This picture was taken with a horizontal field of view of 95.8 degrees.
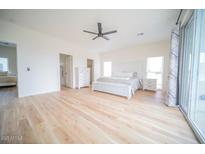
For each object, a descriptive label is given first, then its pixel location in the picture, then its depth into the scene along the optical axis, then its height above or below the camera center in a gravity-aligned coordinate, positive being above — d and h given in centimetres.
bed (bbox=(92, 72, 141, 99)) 354 -61
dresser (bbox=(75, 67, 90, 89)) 551 -33
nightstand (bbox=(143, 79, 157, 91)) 472 -66
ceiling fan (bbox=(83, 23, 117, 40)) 283 +134
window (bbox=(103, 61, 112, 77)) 718 +28
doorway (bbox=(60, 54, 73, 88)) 556 +7
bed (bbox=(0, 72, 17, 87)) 529 -53
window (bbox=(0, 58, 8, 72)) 641 +49
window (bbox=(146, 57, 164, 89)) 486 +15
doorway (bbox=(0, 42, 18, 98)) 543 +32
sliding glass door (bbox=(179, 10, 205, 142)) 174 -10
